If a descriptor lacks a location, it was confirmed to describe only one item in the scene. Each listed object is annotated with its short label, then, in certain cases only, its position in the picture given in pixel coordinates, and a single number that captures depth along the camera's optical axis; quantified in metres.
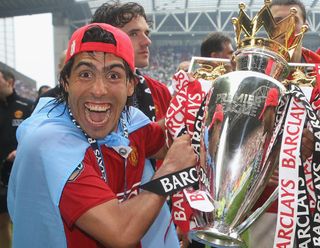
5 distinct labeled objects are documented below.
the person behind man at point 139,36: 2.17
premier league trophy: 1.17
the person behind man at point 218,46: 3.55
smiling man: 1.19
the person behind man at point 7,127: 3.73
